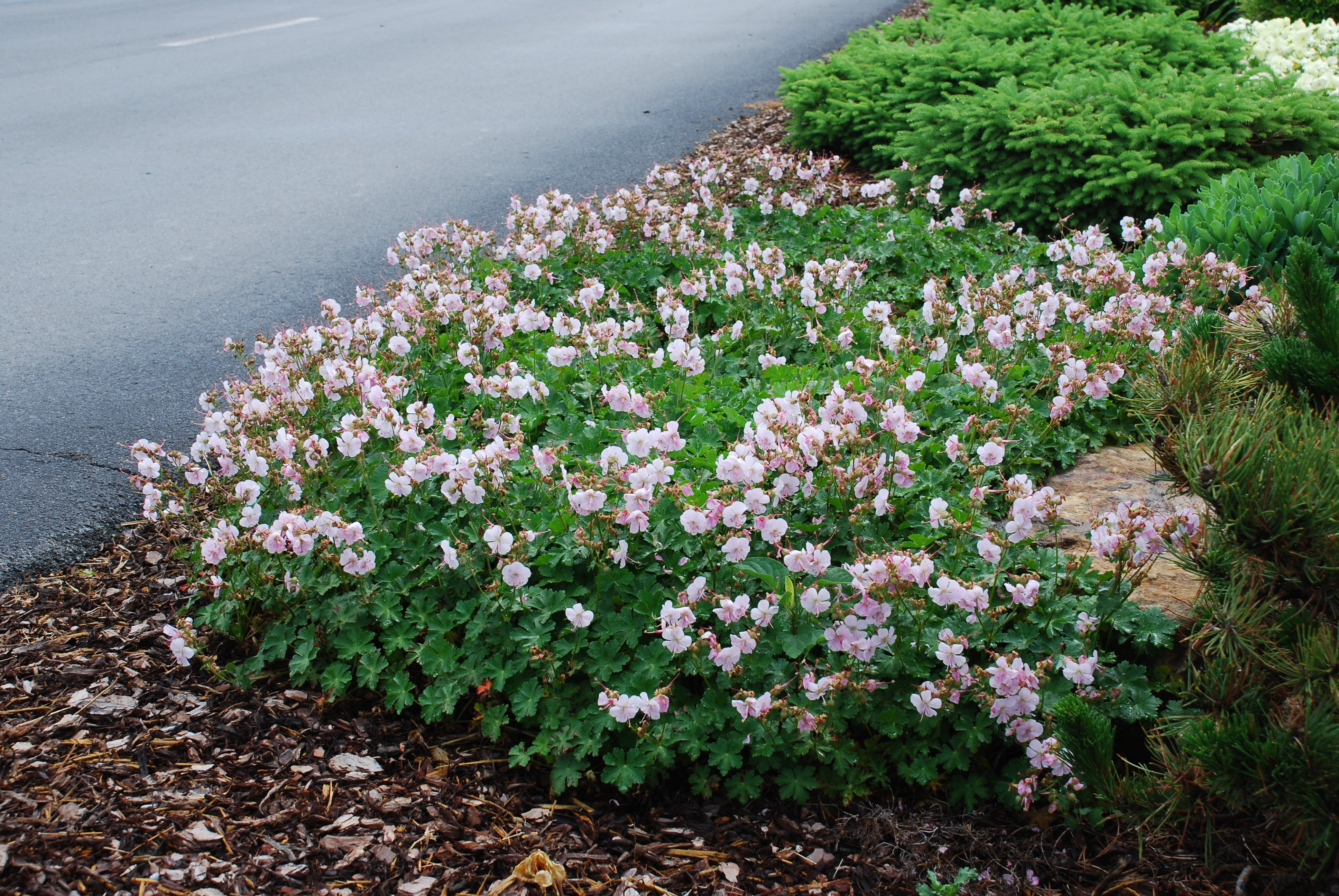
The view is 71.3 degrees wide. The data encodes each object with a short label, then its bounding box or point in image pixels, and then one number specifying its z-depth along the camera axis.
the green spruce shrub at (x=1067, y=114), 5.50
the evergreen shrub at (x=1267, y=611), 1.65
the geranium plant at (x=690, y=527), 2.51
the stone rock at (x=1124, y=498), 2.74
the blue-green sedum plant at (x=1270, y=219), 4.30
